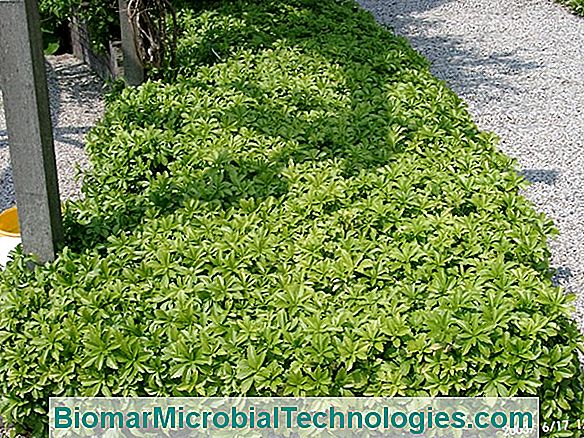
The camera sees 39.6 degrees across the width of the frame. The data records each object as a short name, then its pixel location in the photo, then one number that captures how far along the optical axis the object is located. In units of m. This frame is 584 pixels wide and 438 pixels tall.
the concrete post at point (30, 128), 2.27
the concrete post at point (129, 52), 4.39
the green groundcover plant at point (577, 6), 8.23
